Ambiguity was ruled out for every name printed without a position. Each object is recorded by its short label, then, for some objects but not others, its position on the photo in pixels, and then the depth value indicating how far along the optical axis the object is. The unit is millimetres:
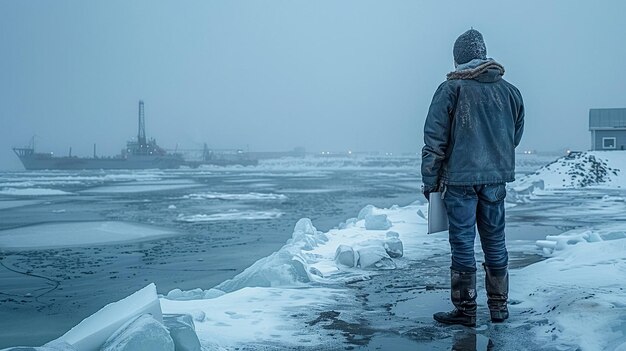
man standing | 3283
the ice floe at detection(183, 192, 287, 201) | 20159
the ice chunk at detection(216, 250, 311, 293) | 4754
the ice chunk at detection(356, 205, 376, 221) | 10143
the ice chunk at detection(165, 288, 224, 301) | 4422
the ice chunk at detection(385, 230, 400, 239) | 7277
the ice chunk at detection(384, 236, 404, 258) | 5924
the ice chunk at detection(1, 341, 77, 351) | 2248
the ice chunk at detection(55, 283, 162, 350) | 2555
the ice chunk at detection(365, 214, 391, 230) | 8562
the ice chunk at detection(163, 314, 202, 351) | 2646
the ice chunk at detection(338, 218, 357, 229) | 9522
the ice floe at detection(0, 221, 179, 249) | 9539
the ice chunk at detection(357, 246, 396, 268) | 5418
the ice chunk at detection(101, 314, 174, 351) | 2459
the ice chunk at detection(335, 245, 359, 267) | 5531
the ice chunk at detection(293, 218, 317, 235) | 7713
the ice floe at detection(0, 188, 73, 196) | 25281
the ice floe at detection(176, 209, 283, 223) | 13062
